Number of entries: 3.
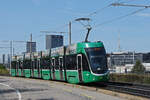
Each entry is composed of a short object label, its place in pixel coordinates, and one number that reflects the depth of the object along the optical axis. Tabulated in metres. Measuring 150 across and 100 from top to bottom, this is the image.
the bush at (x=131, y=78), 33.57
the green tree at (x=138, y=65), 81.47
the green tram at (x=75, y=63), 24.23
